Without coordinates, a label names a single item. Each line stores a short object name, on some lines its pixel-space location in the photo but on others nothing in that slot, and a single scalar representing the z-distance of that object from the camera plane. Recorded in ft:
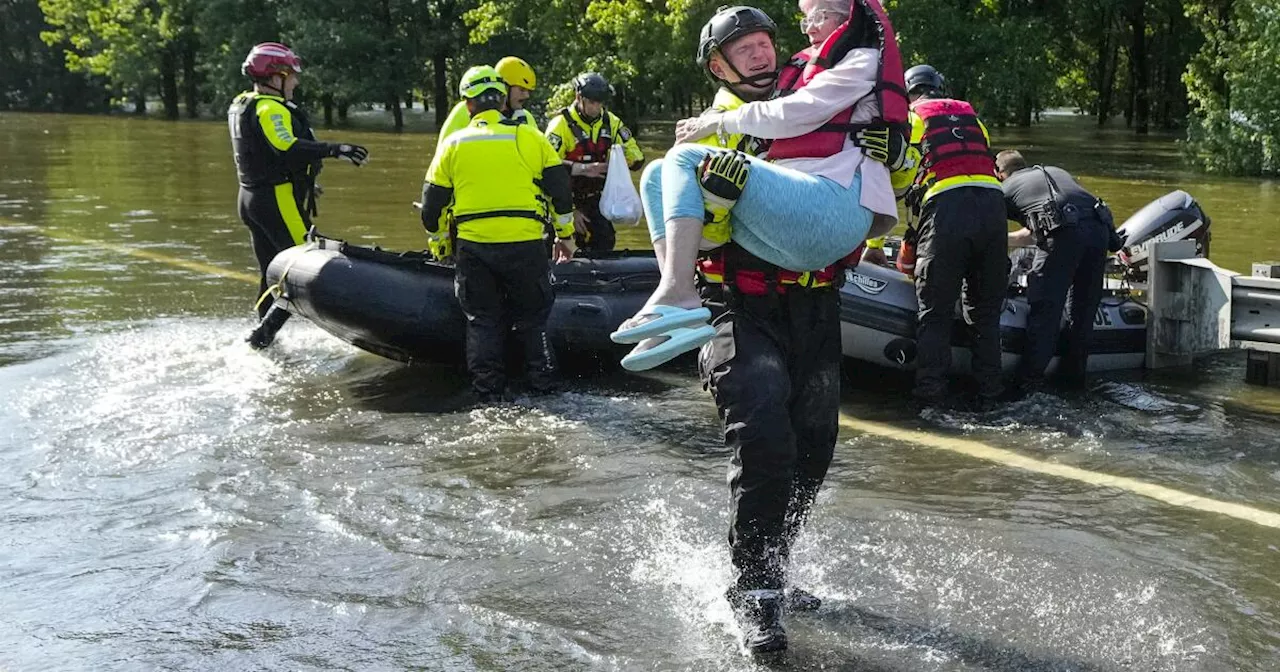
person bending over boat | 24.86
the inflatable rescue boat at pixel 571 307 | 25.41
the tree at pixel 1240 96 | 66.95
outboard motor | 28.60
